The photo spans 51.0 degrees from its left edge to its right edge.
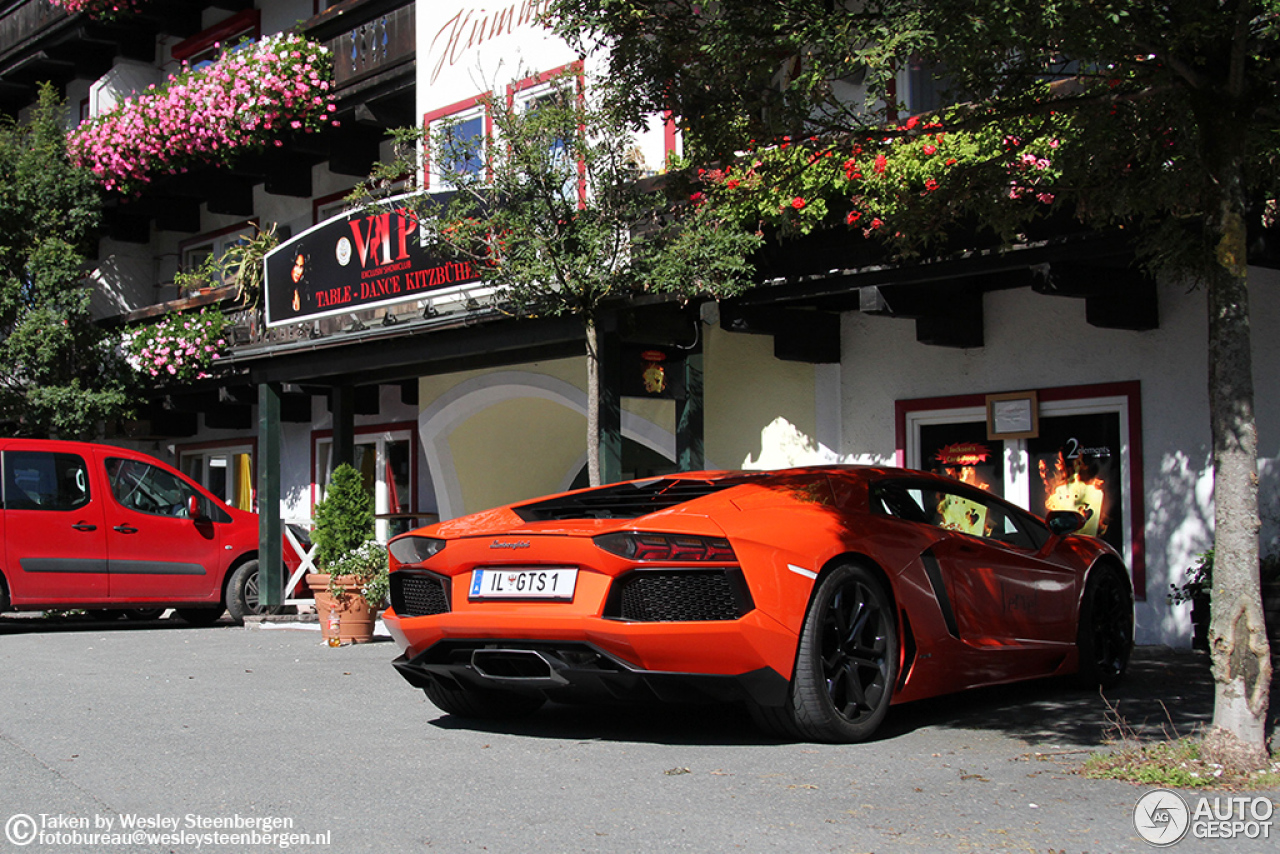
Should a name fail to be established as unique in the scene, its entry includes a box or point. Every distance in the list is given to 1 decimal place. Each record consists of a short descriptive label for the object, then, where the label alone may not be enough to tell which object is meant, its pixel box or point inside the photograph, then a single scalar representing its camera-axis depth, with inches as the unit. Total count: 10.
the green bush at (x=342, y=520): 518.9
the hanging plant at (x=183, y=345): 663.1
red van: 485.1
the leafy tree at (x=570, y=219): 371.9
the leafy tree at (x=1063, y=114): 202.5
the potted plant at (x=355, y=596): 442.6
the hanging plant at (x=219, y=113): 657.0
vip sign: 495.8
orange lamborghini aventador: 213.3
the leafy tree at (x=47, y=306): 676.1
